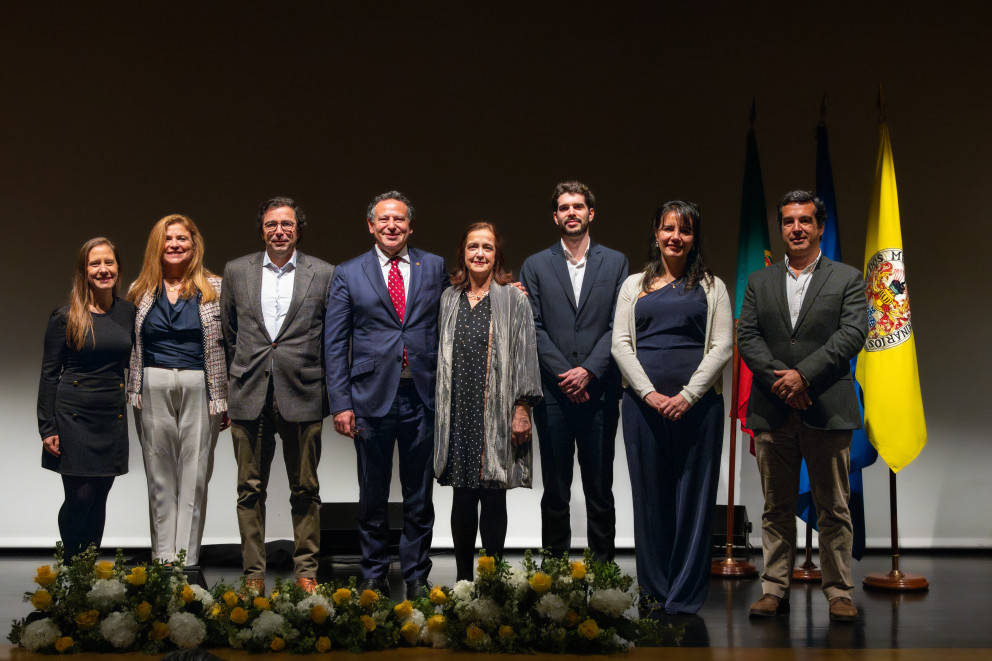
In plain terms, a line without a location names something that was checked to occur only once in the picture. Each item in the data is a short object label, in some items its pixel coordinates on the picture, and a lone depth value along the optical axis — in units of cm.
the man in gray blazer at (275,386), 406
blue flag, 491
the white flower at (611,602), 324
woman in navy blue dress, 388
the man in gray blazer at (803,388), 382
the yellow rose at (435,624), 331
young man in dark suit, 411
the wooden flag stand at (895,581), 468
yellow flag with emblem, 486
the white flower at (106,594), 321
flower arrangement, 322
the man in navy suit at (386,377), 409
